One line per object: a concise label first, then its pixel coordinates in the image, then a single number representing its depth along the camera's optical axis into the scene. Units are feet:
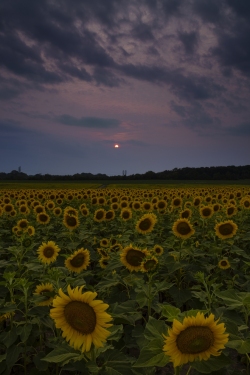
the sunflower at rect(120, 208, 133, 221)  30.61
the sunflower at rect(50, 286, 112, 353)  7.09
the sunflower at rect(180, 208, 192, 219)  27.81
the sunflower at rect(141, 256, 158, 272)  12.65
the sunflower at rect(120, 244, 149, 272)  14.92
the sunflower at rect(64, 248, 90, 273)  15.69
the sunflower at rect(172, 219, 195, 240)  19.65
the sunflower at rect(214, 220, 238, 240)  22.58
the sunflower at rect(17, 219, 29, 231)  28.58
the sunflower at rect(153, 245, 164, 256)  18.81
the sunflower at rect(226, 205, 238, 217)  31.83
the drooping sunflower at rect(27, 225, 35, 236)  25.51
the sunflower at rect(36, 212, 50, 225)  31.94
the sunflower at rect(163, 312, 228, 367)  6.12
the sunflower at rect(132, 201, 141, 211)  40.60
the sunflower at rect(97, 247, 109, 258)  20.27
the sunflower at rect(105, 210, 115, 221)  32.30
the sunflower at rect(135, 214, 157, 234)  23.48
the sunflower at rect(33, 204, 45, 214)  38.60
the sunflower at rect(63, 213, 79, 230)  25.58
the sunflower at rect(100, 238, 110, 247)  23.53
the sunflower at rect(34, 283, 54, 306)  12.79
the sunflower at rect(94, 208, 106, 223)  31.60
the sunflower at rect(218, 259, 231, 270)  18.78
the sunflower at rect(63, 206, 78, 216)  31.84
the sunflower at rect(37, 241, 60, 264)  17.48
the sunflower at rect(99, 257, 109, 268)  18.94
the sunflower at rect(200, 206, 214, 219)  29.25
